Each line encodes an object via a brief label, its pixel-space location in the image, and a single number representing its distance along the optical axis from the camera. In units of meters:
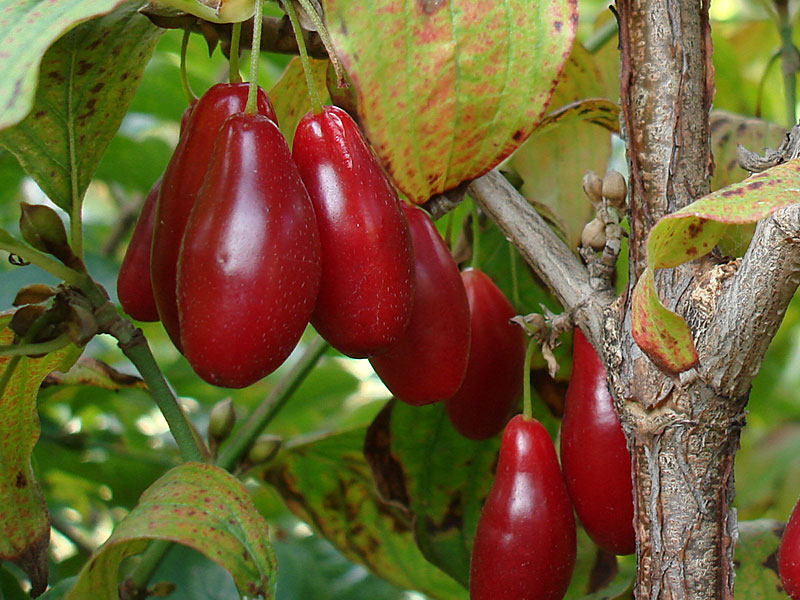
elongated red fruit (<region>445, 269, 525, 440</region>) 0.26
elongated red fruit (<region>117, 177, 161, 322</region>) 0.24
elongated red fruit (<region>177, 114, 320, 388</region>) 0.21
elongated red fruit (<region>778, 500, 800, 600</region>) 0.22
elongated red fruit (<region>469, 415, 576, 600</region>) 0.24
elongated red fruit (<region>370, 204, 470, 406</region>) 0.23
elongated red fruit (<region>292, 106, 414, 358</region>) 0.22
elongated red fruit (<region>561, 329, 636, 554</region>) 0.24
